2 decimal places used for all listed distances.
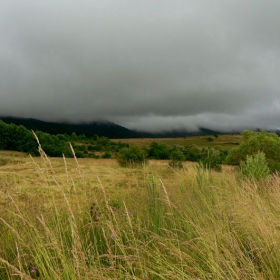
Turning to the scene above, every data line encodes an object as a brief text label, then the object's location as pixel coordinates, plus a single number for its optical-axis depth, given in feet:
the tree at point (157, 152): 131.32
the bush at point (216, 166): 49.84
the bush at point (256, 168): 24.82
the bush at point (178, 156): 98.78
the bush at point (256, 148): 55.57
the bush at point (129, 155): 78.07
